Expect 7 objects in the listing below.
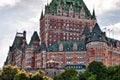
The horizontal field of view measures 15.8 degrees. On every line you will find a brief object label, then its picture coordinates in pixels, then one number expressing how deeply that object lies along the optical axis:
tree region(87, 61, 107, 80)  145.38
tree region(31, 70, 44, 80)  147.50
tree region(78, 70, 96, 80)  141.61
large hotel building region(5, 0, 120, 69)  181.00
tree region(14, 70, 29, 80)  146.27
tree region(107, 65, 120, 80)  135.88
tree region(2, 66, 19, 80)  156.88
